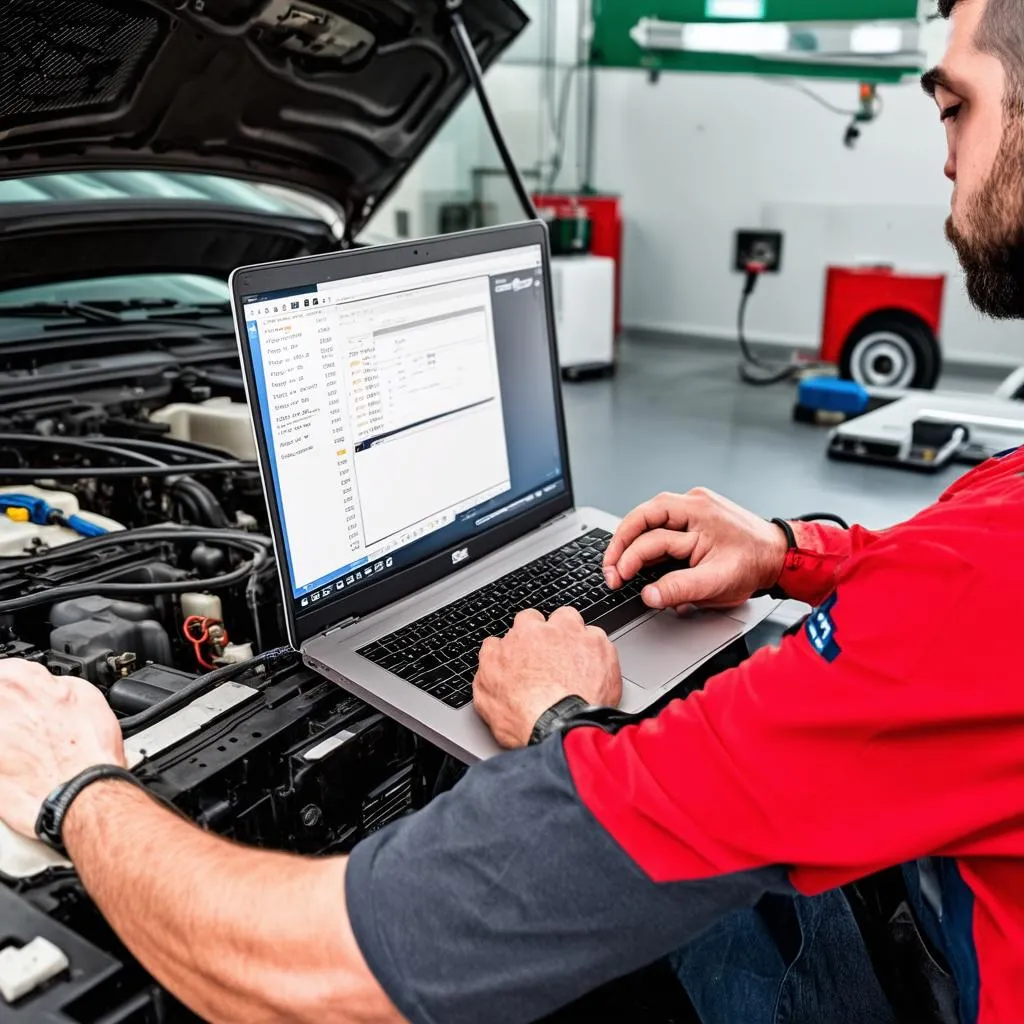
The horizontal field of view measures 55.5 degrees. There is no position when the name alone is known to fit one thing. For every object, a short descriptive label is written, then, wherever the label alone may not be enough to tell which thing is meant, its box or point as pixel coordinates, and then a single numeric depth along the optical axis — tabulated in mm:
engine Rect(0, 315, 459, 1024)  692
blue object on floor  3236
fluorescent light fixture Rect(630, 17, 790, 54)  2510
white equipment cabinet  4156
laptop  897
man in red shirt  575
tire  3711
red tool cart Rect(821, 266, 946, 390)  3721
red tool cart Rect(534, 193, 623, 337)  5000
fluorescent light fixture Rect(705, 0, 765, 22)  2465
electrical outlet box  4672
